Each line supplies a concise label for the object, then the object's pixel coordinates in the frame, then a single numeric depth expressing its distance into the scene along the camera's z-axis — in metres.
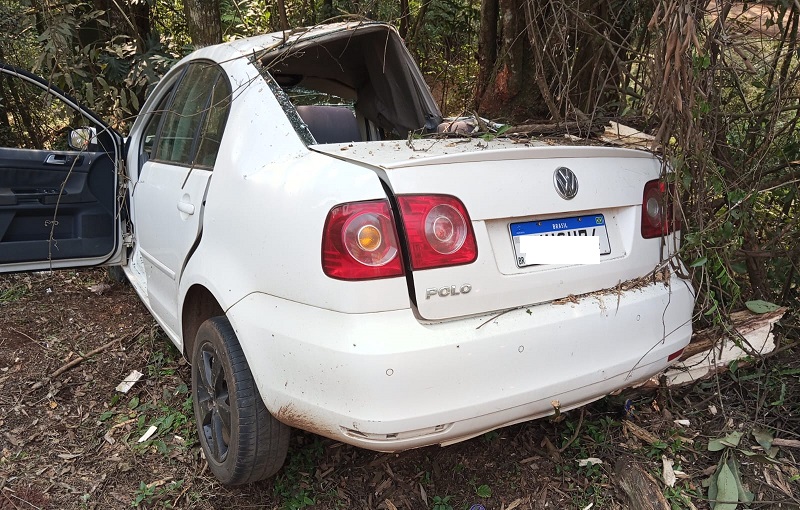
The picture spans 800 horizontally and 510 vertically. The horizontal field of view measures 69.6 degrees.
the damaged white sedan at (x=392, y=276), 1.64
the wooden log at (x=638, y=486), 2.05
